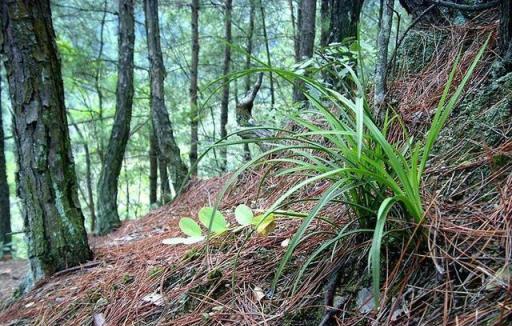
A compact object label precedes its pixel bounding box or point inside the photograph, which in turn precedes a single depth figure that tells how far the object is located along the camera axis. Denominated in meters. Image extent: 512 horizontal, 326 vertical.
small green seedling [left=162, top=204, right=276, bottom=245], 1.32
